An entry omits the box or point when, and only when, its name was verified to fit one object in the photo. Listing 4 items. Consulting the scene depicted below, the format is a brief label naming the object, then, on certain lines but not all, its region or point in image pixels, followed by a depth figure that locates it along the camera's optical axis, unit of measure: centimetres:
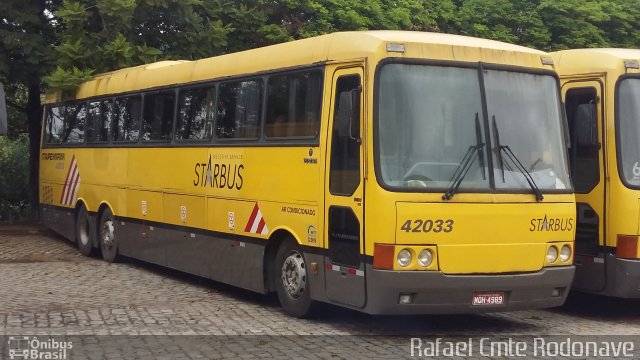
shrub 2589
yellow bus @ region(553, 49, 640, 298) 1041
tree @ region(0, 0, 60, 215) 1895
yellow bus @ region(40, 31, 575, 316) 875
